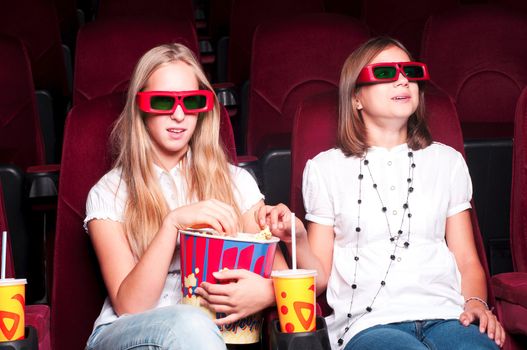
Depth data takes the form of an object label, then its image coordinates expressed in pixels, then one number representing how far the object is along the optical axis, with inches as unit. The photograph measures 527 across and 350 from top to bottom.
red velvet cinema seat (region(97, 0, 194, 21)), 103.3
